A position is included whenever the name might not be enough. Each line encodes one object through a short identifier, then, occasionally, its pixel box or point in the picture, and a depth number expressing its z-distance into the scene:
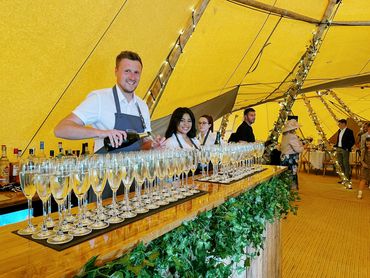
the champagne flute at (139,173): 1.05
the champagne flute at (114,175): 0.94
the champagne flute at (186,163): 1.35
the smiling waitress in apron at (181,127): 2.39
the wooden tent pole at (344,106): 9.15
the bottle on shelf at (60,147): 2.28
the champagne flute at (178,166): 1.26
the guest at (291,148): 5.46
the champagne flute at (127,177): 1.00
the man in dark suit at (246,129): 3.85
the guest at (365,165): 5.18
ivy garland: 0.73
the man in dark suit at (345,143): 7.02
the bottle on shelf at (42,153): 2.17
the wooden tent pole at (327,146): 6.35
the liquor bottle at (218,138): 2.49
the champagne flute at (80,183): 0.82
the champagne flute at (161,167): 1.16
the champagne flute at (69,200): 0.85
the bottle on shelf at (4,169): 1.97
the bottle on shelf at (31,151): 2.01
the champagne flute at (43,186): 0.78
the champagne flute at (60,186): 0.77
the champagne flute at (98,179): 0.88
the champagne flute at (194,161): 1.41
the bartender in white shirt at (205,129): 3.23
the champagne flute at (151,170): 1.12
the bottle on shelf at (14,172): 2.04
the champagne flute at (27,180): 0.79
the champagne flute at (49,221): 0.85
